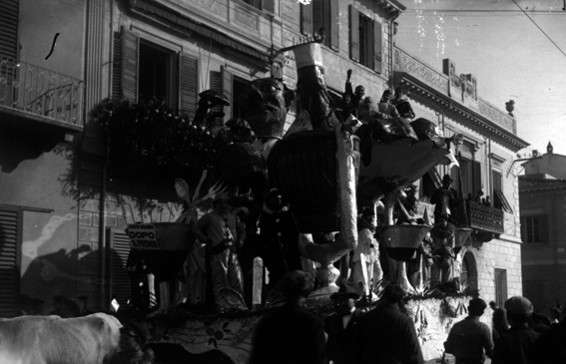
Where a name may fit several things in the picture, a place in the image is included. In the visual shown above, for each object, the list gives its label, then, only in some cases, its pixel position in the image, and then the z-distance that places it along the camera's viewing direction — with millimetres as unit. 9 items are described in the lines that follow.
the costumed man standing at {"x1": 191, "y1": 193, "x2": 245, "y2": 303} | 10758
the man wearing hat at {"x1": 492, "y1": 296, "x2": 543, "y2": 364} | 6598
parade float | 10336
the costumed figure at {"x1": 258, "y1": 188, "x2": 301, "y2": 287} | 11195
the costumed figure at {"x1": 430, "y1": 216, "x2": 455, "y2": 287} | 14211
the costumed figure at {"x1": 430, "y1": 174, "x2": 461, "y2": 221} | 14297
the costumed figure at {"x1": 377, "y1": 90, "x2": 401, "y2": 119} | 12538
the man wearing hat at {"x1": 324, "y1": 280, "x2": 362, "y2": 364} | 6827
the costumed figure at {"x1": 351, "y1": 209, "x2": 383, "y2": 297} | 12055
